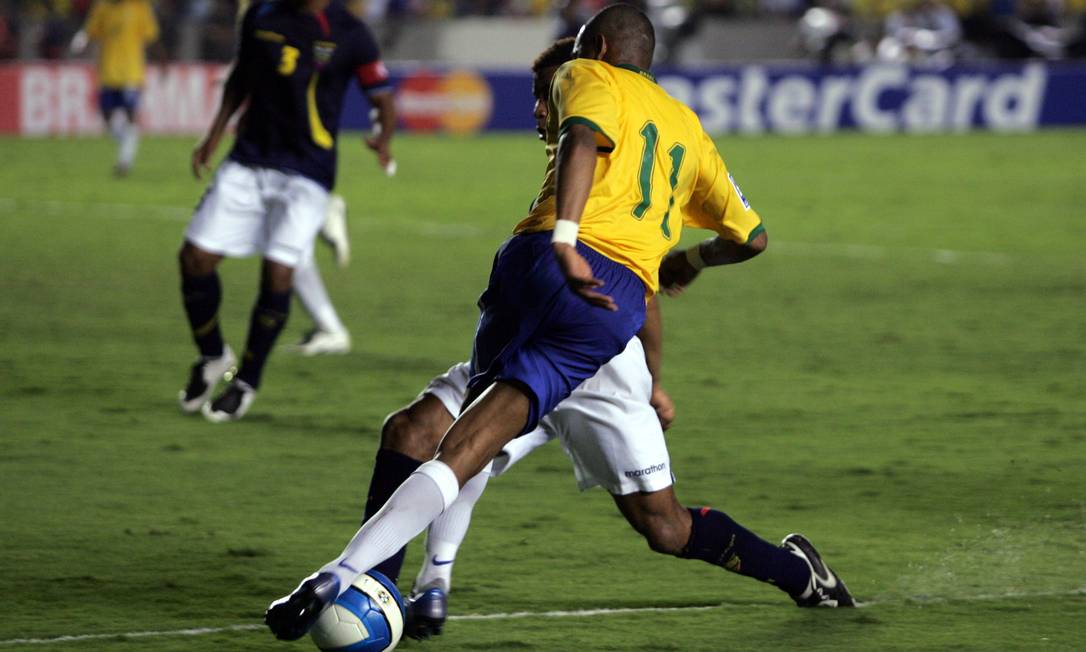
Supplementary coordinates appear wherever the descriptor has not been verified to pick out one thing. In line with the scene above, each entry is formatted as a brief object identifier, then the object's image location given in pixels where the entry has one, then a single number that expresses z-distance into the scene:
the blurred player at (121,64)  43.56
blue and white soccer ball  9.30
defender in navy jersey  17.08
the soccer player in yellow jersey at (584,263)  9.19
